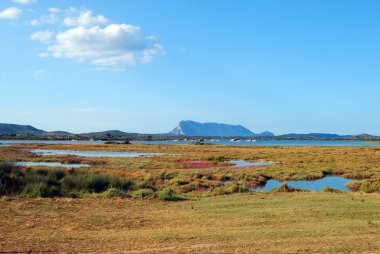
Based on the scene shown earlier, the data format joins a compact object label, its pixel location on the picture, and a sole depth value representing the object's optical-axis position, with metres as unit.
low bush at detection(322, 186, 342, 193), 27.58
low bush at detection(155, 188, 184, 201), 22.50
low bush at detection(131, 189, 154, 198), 23.22
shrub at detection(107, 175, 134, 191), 28.34
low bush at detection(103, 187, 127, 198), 23.29
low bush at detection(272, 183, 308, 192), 27.40
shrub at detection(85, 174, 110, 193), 27.30
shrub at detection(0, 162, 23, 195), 22.86
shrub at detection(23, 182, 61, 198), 22.29
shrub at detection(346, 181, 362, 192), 34.93
